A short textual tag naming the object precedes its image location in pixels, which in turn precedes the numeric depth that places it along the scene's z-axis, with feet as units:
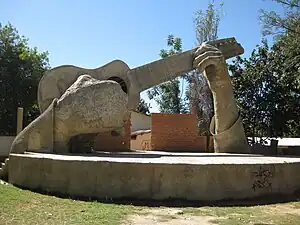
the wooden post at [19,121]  58.39
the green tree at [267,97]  68.44
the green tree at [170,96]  122.42
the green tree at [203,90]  84.11
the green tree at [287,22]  42.45
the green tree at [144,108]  145.63
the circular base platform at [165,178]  27.30
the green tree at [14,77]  81.10
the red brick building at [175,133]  60.59
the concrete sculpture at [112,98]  37.24
